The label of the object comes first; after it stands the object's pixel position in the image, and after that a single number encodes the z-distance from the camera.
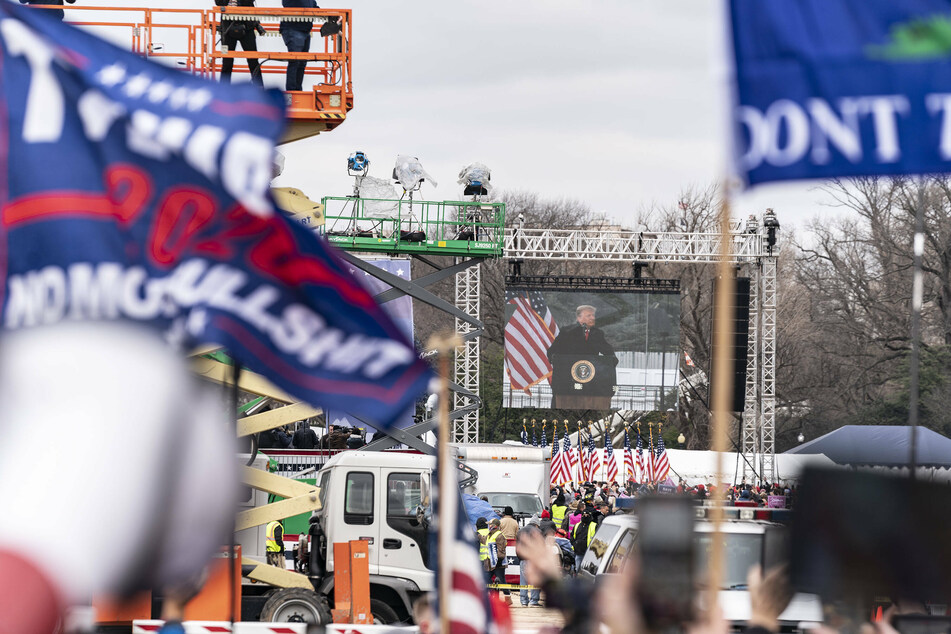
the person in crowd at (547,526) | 18.12
